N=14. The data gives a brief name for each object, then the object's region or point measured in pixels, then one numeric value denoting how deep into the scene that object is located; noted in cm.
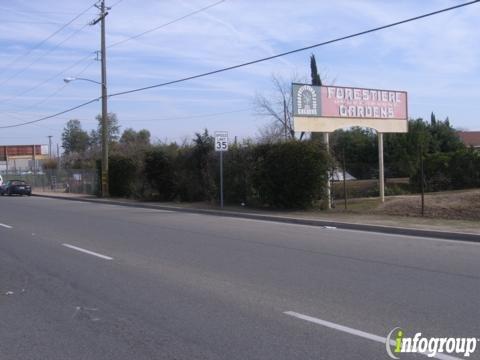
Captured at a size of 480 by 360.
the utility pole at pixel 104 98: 3575
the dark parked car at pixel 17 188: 4447
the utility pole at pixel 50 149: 10576
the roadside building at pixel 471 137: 7625
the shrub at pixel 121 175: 3535
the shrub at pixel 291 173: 2116
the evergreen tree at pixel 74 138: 12950
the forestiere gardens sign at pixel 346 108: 2238
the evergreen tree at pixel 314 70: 5153
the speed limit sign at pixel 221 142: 2331
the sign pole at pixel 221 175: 2385
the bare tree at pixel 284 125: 5388
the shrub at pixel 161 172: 3061
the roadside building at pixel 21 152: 12875
